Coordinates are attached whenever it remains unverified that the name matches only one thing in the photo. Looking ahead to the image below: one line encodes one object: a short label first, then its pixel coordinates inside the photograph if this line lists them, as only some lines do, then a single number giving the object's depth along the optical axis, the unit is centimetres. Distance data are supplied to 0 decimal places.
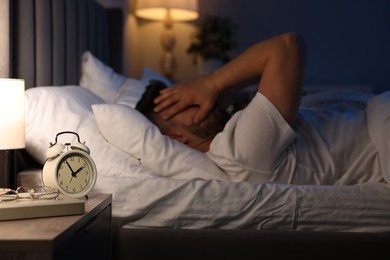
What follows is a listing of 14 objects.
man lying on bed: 144
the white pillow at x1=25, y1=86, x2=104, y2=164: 151
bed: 130
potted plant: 349
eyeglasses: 107
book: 97
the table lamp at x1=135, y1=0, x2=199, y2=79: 328
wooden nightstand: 83
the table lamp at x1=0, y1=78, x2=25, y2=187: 116
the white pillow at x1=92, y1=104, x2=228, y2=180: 146
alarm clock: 116
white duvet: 133
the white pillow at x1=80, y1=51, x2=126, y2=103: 232
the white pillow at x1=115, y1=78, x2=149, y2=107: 216
